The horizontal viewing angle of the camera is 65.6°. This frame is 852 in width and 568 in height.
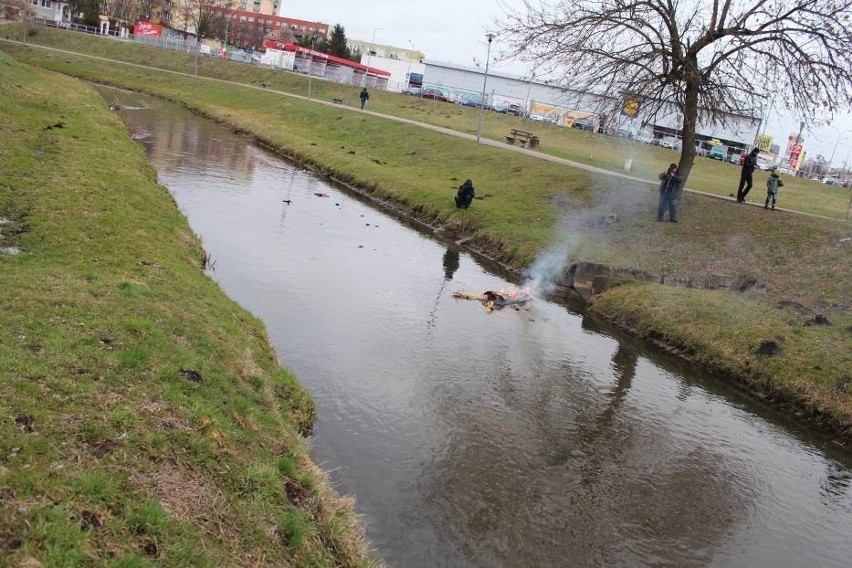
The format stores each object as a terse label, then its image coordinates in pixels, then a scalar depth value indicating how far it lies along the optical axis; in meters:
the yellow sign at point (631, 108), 25.20
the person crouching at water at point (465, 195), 26.85
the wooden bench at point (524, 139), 45.16
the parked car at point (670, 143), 63.03
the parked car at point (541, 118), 72.74
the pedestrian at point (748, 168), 26.18
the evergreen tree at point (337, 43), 104.50
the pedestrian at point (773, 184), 25.95
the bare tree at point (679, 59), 22.95
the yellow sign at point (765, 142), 99.50
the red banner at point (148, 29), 95.62
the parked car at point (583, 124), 63.17
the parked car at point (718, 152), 66.44
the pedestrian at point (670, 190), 25.47
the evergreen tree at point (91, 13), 110.69
